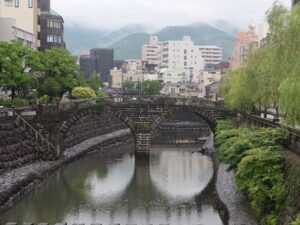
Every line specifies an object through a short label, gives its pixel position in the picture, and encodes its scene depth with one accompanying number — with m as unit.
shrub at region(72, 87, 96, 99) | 63.56
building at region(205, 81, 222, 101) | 106.56
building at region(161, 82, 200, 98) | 134.91
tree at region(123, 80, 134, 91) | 135.07
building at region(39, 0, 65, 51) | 91.75
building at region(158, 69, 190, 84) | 169.99
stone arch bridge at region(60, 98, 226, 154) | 53.69
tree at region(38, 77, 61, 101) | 57.16
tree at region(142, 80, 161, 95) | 118.96
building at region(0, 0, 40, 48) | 73.00
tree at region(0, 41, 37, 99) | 45.94
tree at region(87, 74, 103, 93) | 82.50
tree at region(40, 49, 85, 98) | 57.34
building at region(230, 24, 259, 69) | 115.40
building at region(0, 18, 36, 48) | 60.22
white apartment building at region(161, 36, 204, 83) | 191.00
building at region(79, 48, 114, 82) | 194.25
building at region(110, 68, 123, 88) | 173.62
